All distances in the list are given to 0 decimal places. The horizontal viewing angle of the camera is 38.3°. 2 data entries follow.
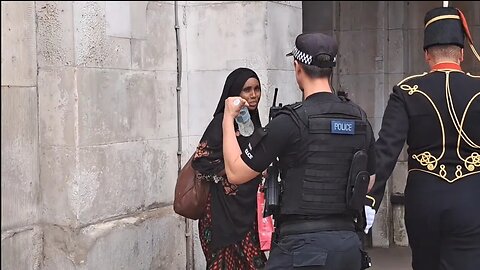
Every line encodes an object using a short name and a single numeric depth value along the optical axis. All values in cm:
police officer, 301
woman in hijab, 413
